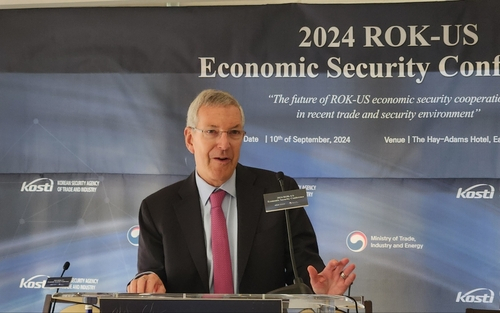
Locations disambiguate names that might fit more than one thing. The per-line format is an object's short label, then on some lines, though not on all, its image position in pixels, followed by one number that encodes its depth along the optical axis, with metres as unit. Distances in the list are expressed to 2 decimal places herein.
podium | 1.99
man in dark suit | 3.12
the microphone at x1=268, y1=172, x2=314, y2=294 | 2.50
